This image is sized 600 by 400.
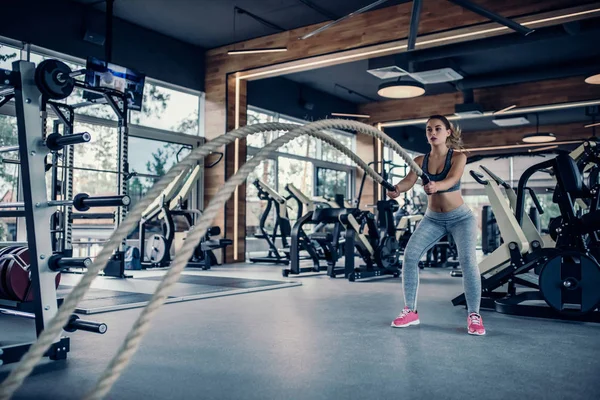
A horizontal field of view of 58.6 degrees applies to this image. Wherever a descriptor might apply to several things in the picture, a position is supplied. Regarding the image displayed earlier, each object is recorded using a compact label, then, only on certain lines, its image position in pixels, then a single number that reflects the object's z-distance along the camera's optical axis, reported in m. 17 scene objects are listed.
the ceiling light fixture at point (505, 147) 14.51
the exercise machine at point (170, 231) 7.59
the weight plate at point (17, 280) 2.92
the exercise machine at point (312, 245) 6.74
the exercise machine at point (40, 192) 2.31
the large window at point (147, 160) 8.27
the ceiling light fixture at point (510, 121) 12.15
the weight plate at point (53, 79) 2.35
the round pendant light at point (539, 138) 12.16
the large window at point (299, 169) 10.49
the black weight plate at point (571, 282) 3.36
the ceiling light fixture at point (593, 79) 8.38
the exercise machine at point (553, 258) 3.41
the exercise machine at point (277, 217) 8.46
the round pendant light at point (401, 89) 8.70
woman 3.09
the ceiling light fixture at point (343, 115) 11.96
